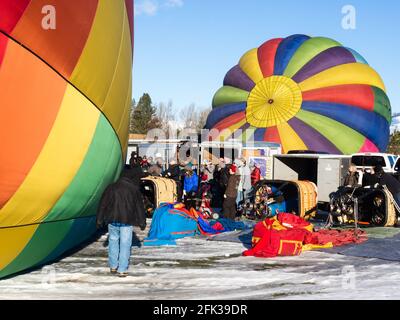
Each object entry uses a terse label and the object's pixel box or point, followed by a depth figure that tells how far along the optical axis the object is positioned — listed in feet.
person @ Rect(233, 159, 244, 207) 45.52
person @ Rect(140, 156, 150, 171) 58.11
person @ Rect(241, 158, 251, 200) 48.17
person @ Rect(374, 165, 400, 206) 36.14
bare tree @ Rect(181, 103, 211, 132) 282.97
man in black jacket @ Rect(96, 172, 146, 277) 21.66
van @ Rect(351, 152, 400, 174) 60.28
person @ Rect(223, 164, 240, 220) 39.99
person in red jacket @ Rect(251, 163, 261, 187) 50.52
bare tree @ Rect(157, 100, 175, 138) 278.05
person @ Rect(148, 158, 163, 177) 48.97
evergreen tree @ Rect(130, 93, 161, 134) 211.00
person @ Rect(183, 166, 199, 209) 45.29
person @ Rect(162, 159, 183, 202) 48.55
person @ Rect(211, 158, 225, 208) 50.55
